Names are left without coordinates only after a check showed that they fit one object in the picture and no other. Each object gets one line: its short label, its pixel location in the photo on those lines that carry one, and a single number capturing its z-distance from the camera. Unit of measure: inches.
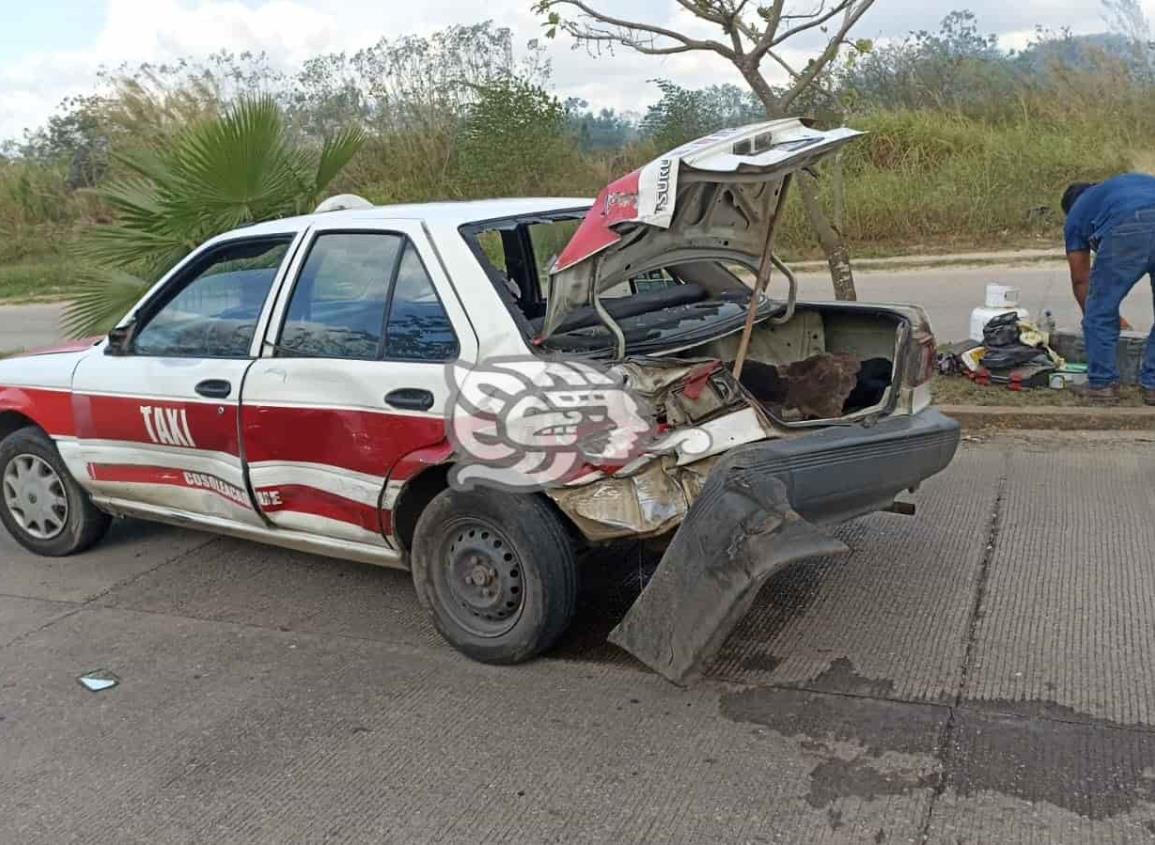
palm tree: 292.7
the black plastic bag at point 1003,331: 299.9
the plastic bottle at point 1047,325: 312.5
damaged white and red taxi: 149.8
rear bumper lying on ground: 139.6
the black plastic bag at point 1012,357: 296.8
